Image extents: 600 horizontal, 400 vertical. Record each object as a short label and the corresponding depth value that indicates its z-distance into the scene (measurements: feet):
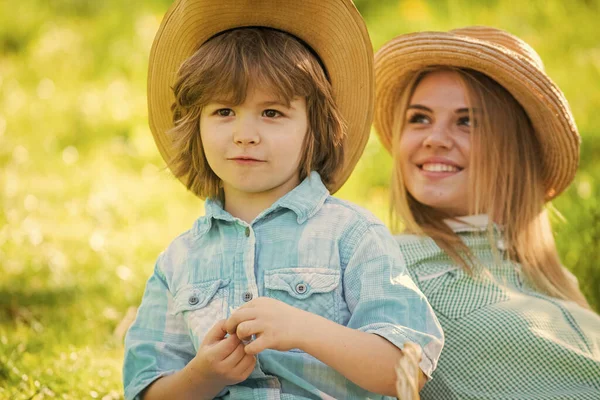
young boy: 14.24
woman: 19.03
